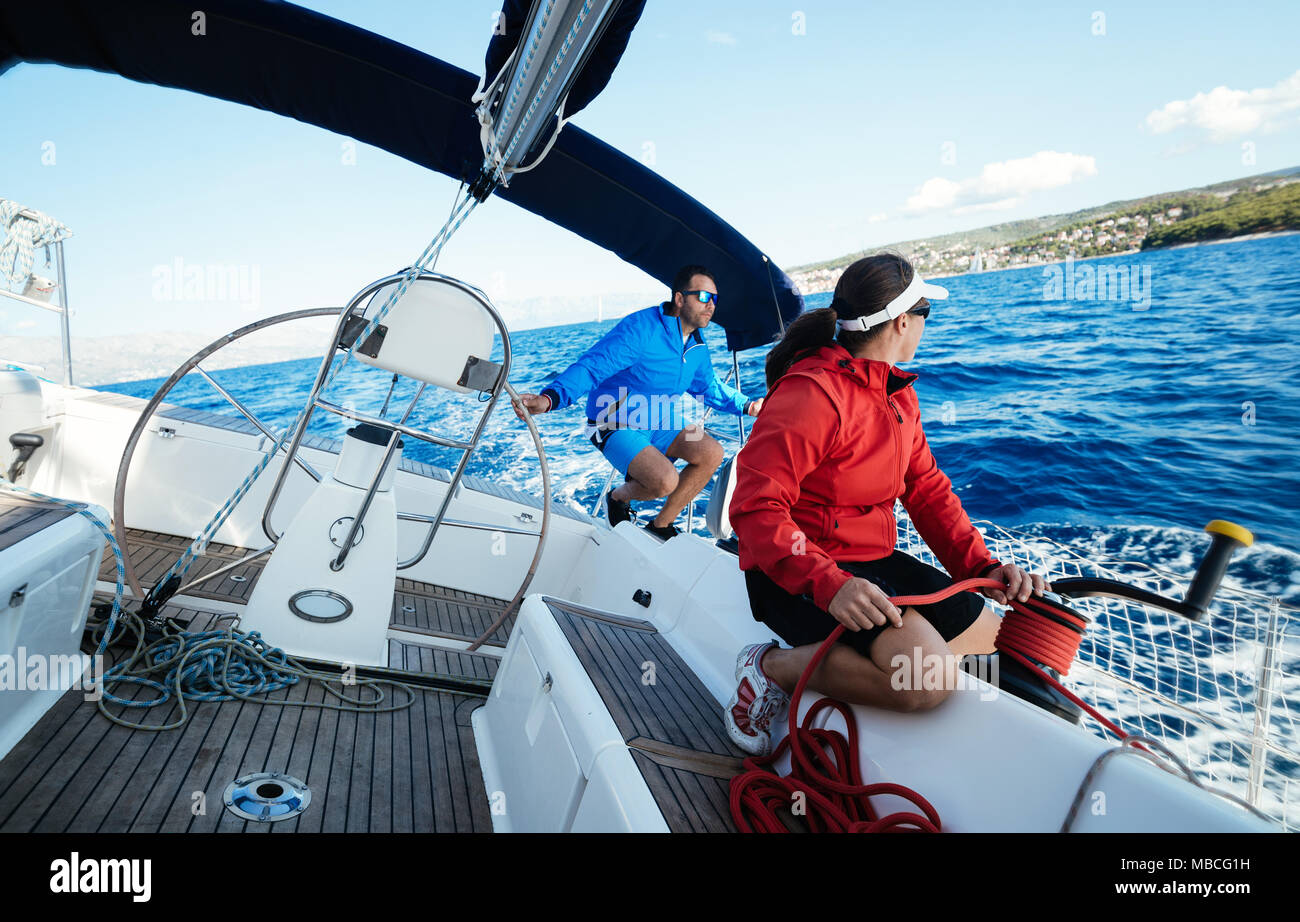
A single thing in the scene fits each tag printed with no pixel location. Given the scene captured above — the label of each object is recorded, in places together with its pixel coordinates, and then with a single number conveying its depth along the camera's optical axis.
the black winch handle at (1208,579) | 1.01
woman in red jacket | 1.23
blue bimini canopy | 2.24
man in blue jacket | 2.85
